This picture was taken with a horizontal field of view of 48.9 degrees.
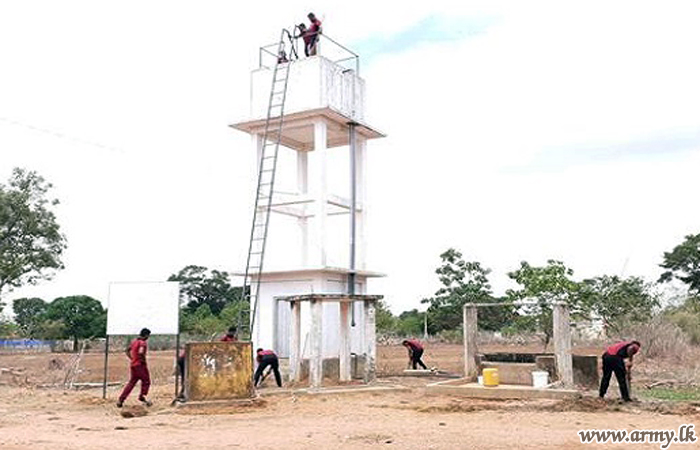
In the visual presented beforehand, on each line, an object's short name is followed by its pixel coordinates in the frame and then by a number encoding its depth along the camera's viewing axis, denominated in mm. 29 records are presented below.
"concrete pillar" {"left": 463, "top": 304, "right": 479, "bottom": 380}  21719
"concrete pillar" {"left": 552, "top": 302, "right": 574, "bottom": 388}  19641
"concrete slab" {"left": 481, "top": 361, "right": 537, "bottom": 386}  20234
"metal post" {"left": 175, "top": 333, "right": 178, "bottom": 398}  17906
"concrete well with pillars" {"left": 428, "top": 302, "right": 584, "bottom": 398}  18438
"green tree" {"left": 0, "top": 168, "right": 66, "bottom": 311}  50688
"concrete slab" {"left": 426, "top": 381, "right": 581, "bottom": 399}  17844
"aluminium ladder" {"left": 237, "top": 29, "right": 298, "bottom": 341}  23641
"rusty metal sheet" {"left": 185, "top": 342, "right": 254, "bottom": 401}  17219
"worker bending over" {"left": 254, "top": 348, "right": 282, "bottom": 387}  21406
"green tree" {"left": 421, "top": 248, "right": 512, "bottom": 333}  54375
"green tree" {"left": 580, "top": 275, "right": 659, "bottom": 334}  33688
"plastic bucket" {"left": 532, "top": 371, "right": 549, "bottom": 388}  18859
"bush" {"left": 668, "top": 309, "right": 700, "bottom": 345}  38125
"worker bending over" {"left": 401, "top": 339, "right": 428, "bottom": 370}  26844
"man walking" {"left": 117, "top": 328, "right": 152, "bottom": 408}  17516
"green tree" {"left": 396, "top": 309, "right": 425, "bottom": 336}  69562
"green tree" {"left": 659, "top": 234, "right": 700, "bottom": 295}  70688
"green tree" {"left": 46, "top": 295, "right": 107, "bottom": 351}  72875
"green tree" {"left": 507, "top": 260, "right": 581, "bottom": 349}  31453
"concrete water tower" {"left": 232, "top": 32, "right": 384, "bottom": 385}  23344
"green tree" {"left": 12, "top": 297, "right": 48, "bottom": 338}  106281
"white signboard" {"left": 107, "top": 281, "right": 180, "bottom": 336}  19078
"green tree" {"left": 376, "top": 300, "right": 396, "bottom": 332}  65188
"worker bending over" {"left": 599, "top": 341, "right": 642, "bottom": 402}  16531
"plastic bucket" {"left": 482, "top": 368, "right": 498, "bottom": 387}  19578
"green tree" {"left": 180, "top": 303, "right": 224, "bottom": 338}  65688
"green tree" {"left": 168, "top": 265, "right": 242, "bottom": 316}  94375
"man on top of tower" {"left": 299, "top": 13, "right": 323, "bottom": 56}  24823
